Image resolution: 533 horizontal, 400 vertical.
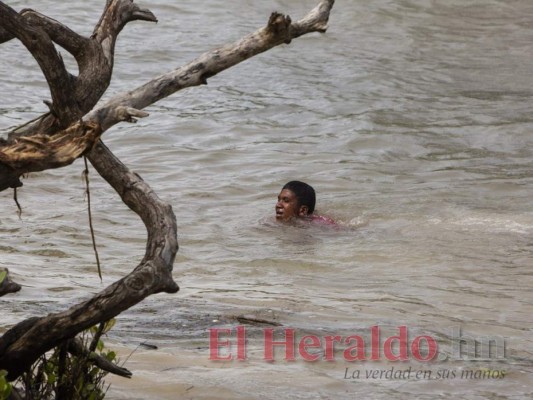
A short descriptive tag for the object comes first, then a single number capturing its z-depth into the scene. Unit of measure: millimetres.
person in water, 21344
